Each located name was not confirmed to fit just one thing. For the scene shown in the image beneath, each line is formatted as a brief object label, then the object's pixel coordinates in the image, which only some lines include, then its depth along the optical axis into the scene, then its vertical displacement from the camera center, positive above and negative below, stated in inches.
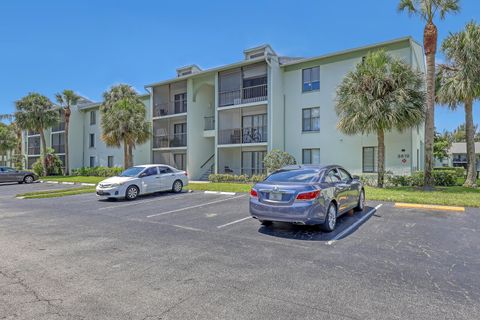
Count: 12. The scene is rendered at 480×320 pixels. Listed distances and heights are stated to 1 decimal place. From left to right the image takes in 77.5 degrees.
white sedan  523.5 -44.1
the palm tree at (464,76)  593.9 +169.9
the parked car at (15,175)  973.8 -54.5
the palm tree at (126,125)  935.0 +105.4
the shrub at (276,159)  742.5 -2.2
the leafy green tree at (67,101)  1302.9 +253.5
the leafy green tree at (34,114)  1263.5 +190.8
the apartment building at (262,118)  730.2 +123.4
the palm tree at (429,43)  572.1 +224.2
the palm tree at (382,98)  575.2 +118.9
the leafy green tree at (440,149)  1380.4 +39.9
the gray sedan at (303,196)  267.1 -36.1
